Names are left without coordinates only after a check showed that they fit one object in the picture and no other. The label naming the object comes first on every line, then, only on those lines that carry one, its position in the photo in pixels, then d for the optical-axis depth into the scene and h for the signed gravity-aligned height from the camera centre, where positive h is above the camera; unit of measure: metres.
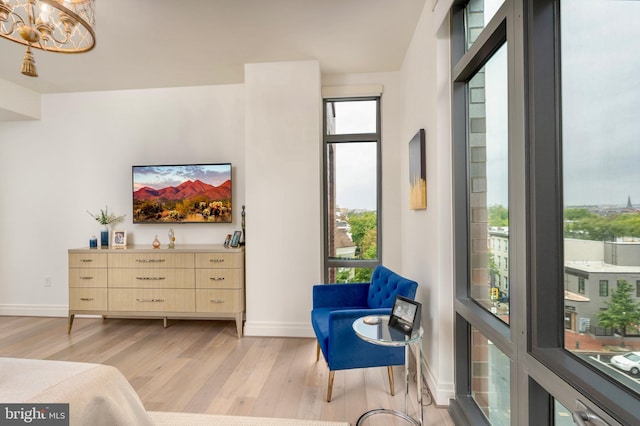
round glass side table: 1.69 -0.68
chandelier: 1.62 +1.02
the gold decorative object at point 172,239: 3.80 -0.30
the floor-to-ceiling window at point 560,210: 0.89 +0.00
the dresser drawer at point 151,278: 3.53 -0.70
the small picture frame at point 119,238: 3.98 -0.29
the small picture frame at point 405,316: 1.73 -0.58
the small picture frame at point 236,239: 3.72 -0.29
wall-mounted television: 3.94 +0.26
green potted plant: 3.98 -0.06
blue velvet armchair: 2.12 -0.86
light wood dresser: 3.48 -0.75
